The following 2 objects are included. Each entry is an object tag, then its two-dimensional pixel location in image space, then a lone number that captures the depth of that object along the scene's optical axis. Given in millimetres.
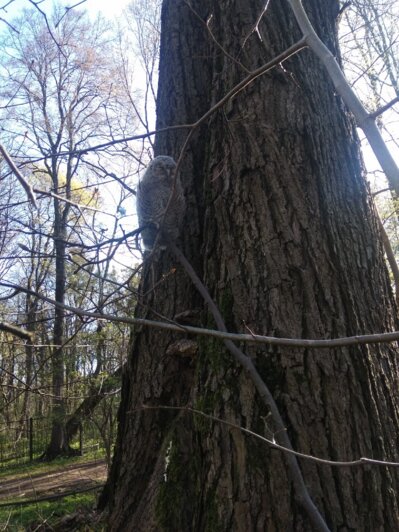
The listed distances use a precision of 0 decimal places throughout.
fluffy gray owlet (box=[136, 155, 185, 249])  2314
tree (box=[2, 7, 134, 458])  10234
